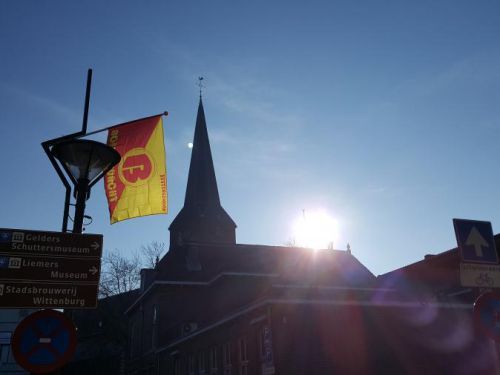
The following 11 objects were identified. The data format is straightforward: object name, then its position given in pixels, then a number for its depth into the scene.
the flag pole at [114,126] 7.70
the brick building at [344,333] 15.20
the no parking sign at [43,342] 4.59
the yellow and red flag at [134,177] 8.62
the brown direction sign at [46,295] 5.33
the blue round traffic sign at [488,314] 5.41
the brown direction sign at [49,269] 5.46
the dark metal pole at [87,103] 7.37
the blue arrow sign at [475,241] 5.68
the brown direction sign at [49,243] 5.61
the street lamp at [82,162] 6.26
